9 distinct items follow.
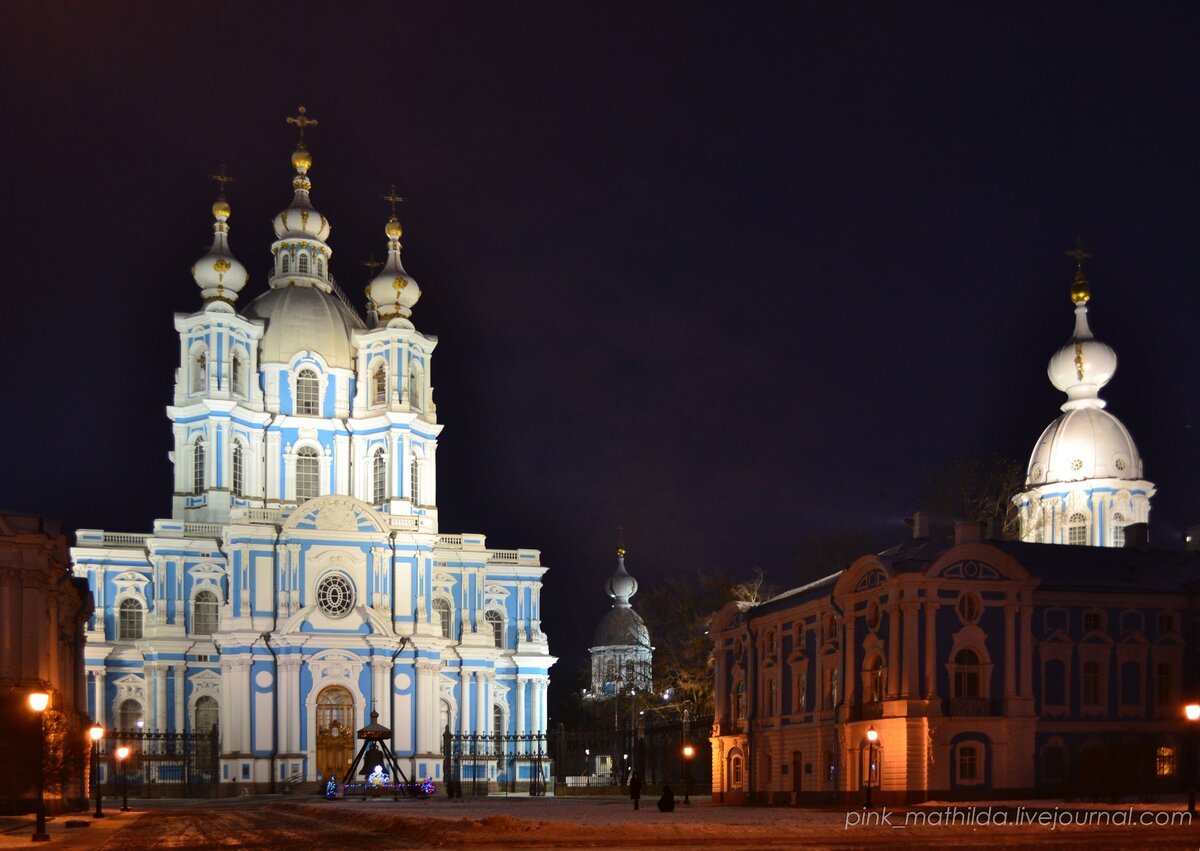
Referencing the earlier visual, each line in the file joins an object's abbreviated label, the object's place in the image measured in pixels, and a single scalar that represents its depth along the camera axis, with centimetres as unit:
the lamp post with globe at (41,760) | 3184
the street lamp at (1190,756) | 3712
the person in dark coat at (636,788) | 4772
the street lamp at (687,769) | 5572
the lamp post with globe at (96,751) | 4506
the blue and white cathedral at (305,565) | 7700
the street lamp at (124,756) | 5016
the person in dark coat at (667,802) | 4538
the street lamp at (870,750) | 4457
